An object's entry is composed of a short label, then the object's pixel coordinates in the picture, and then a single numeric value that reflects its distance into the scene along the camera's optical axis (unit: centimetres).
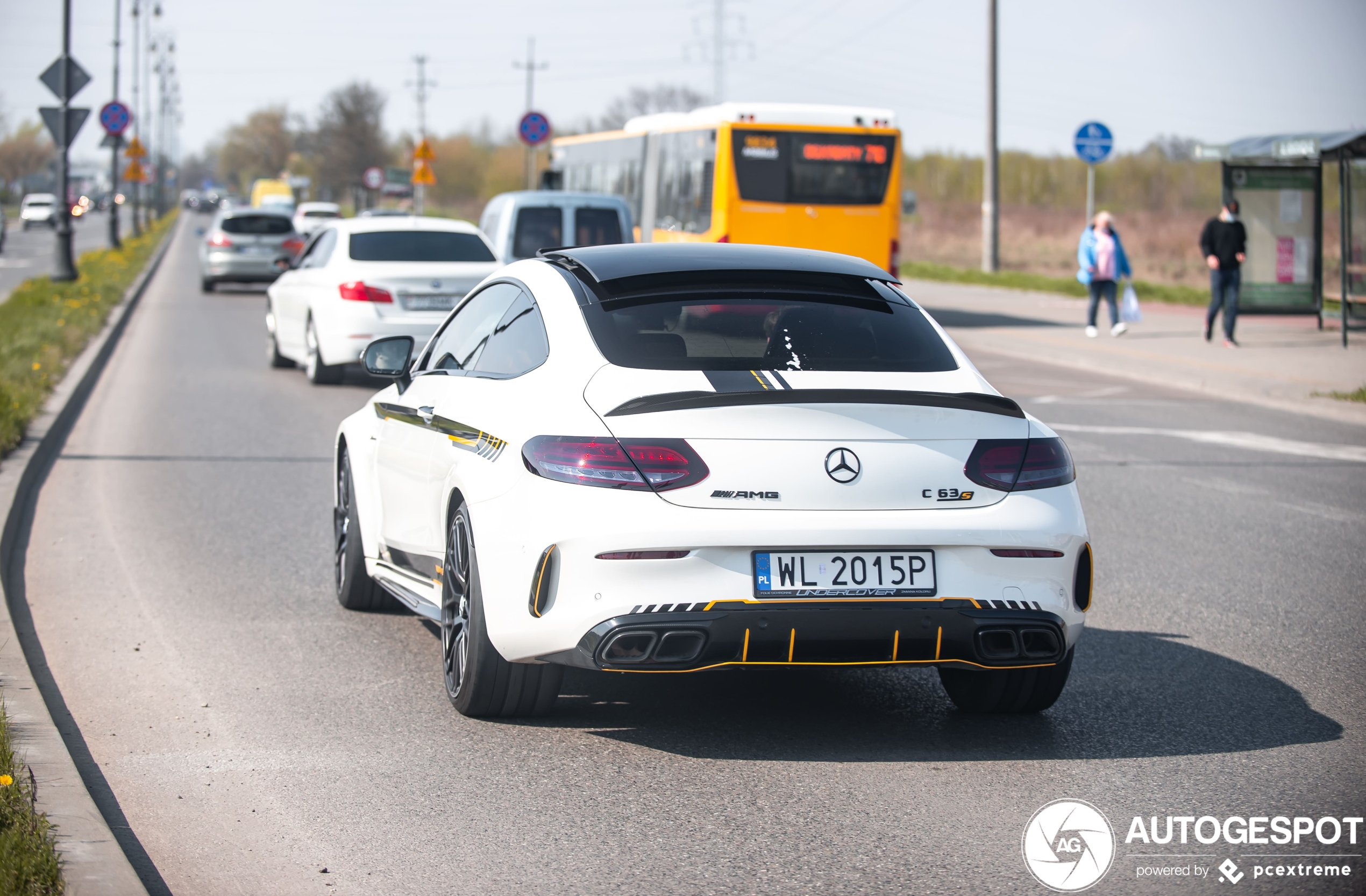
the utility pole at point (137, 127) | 6052
